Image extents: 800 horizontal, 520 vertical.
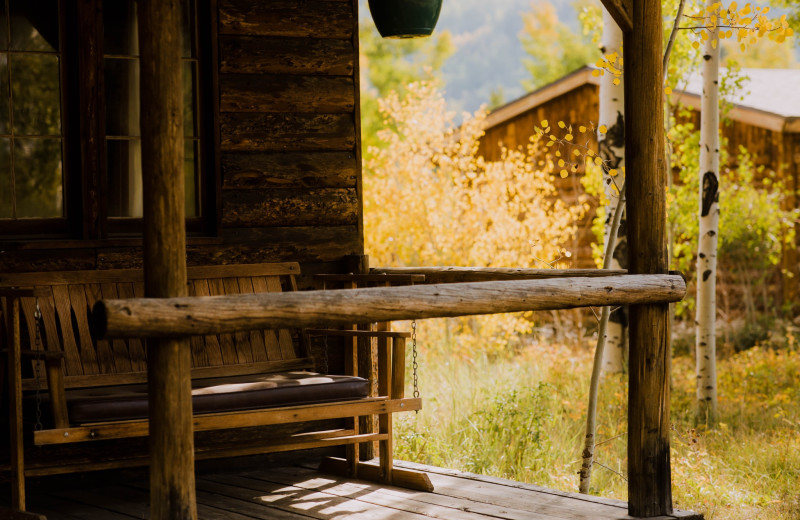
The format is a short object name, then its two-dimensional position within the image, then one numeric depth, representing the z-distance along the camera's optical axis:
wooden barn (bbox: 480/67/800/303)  12.39
